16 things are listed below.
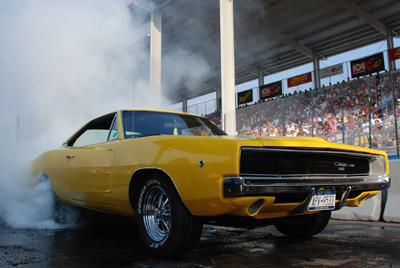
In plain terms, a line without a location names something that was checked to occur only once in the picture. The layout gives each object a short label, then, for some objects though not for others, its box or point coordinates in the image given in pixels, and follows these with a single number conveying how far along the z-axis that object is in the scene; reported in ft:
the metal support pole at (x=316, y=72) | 68.52
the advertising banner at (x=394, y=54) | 57.10
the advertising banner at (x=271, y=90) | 77.10
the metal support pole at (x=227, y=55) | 38.04
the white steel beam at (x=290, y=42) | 62.05
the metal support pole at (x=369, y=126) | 23.22
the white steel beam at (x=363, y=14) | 54.13
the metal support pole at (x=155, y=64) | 44.39
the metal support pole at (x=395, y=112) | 21.55
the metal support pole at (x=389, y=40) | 63.41
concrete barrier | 16.60
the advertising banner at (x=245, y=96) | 84.03
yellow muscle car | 8.39
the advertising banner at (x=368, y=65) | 58.70
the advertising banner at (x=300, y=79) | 73.05
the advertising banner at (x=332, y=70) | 65.28
